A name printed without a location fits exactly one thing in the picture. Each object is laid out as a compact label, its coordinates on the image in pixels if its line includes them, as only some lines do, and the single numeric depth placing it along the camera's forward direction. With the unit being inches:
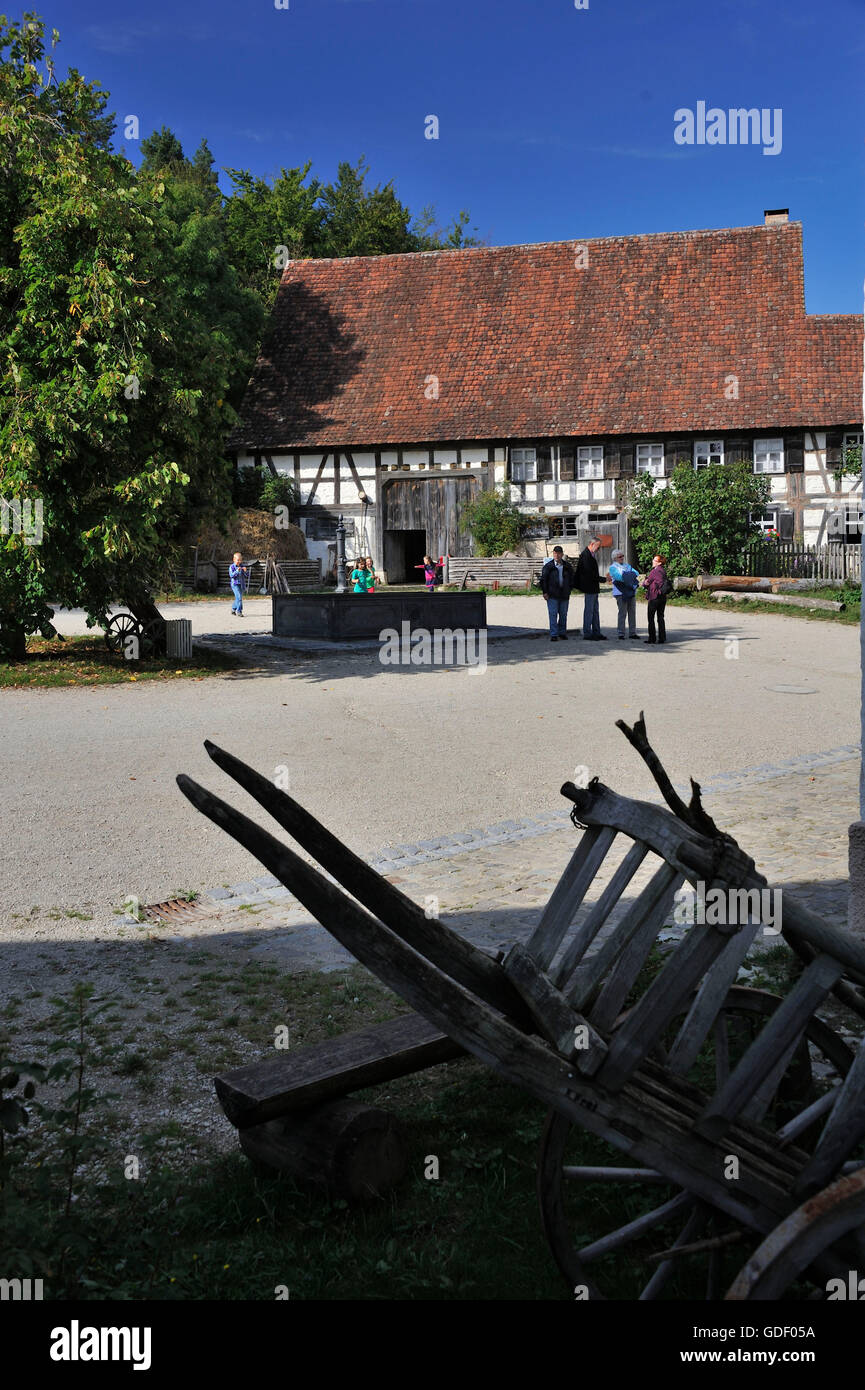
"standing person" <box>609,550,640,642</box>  792.9
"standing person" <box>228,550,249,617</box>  1034.1
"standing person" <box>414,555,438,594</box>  1242.6
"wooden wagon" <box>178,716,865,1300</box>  95.3
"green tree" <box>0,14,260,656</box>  574.6
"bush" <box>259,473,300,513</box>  1423.5
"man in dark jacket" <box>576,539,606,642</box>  797.9
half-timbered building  1327.5
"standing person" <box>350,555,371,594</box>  983.0
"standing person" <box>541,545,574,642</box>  791.1
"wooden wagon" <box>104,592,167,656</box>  703.7
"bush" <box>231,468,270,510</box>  1457.9
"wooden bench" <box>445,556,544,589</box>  1321.9
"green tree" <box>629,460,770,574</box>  1136.8
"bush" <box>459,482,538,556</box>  1370.6
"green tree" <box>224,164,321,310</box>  1945.1
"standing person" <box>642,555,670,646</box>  743.1
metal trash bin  701.3
